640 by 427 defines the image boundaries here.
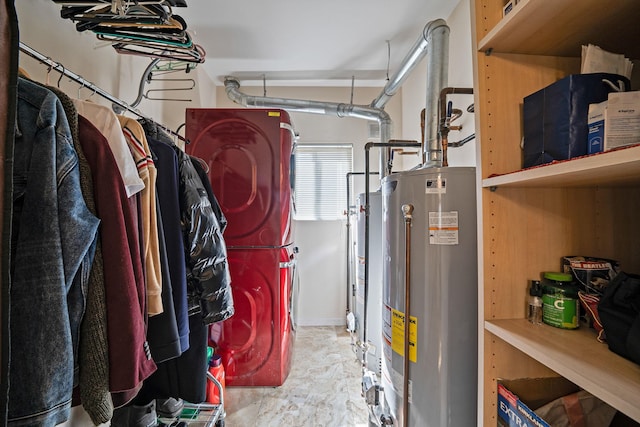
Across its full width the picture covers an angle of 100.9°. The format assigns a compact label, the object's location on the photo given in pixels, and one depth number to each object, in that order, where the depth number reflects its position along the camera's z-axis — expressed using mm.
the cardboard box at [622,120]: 537
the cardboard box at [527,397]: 718
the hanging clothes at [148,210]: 844
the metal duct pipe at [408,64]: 1670
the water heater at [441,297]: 979
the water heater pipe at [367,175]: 1531
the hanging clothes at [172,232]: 978
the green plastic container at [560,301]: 729
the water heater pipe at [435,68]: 1447
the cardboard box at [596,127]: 574
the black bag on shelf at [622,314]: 564
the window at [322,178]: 3133
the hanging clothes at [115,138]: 765
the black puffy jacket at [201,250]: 1081
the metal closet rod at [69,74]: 749
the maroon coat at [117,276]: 671
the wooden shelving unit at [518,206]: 779
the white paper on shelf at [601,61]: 644
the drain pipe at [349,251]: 2854
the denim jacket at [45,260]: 524
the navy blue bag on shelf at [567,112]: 621
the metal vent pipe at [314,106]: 2531
